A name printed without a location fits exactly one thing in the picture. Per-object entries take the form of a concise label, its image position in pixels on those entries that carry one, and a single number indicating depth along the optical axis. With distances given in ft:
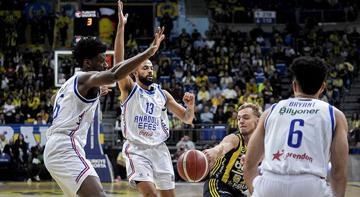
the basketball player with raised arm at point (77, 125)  32.03
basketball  34.78
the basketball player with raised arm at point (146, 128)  41.08
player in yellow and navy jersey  35.36
